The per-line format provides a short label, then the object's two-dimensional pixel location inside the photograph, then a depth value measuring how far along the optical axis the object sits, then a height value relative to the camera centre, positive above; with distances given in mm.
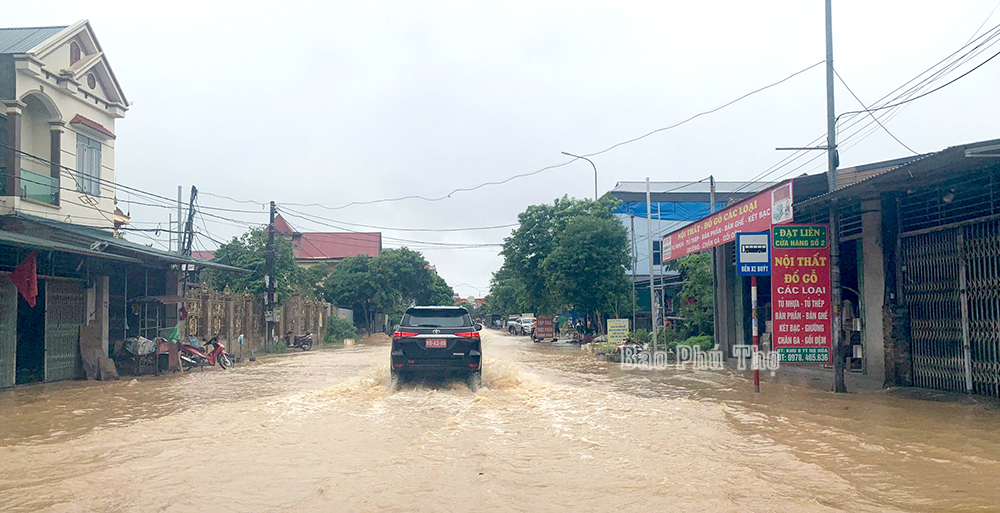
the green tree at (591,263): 29672 +1382
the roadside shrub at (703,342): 21994 -1495
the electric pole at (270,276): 29078 +971
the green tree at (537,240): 36312 +2961
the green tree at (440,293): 70394 +499
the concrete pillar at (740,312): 19094 -486
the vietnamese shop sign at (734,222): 12719 +1533
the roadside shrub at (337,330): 41125 -1860
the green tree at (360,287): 47188 +807
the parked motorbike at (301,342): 32788 -1967
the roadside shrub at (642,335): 26953 -1565
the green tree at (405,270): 48031 +1935
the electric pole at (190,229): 25891 +2658
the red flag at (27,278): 13516 +481
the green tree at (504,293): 51962 +375
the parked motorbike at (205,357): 18938 -1543
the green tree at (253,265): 33469 +1713
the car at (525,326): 55212 -2306
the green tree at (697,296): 23594 -47
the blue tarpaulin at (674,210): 45719 +5594
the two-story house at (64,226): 14930 +1777
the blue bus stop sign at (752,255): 12016 +666
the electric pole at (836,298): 12023 -88
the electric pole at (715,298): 20547 -105
